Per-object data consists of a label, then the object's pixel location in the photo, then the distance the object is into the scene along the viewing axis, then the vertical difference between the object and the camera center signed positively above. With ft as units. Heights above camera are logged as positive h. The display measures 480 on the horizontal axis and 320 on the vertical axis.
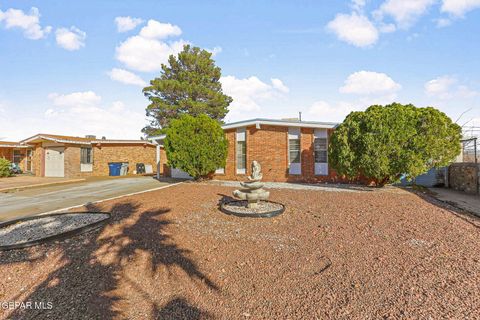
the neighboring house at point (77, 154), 59.57 +2.33
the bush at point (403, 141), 29.58 +2.43
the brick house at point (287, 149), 42.91 +2.29
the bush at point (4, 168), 57.27 -1.33
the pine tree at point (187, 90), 86.20 +27.91
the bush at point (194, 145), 40.96 +2.95
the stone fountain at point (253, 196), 22.02 -3.61
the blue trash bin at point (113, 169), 64.80 -2.08
